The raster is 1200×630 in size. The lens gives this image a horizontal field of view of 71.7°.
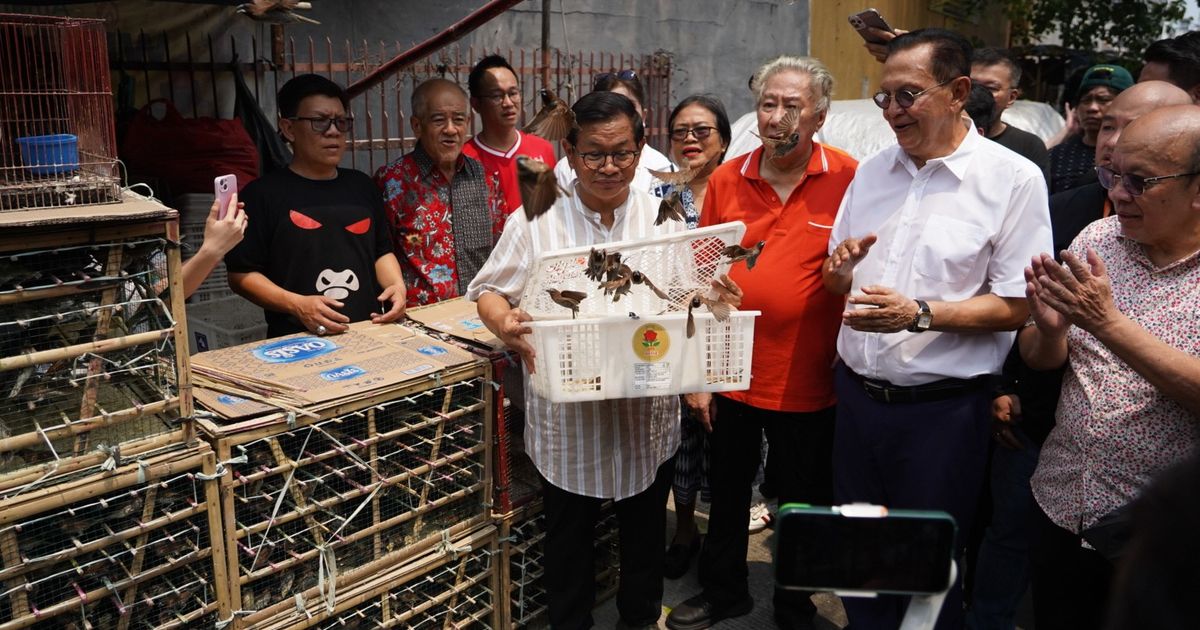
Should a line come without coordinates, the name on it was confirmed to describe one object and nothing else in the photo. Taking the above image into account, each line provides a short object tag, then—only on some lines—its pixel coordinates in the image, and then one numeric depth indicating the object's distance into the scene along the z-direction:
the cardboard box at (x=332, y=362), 2.60
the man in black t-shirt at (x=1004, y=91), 4.34
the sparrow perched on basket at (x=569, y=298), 2.57
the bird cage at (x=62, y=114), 2.30
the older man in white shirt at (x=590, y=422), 2.79
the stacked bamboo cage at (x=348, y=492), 2.51
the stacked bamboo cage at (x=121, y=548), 2.07
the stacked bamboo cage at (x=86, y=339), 2.04
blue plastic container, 2.32
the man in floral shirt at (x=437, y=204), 3.83
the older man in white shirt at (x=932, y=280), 2.66
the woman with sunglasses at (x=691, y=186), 4.02
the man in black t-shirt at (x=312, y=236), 3.28
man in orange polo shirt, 3.13
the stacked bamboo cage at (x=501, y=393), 3.12
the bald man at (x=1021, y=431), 2.95
